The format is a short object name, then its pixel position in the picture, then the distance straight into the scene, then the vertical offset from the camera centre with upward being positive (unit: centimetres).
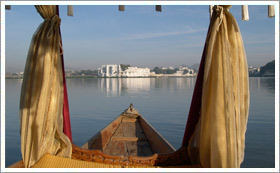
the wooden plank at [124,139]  356 -96
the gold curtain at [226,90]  158 -7
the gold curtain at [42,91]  184 -9
